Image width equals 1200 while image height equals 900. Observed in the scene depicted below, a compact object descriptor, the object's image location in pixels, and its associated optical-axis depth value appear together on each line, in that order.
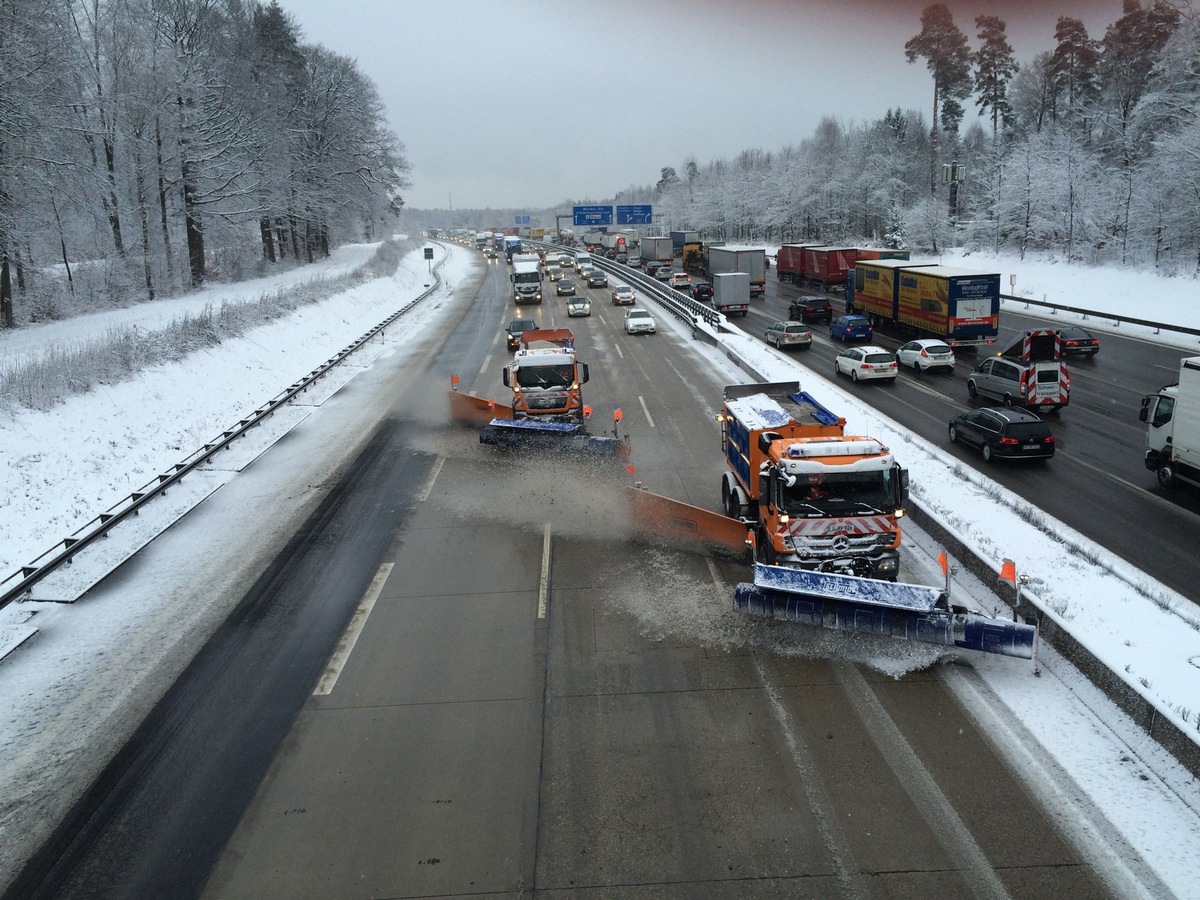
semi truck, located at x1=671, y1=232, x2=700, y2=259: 84.38
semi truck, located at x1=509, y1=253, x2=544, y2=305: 55.31
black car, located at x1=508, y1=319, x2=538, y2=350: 37.61
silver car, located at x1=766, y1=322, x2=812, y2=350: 37.88
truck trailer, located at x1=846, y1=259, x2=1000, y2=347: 35.50
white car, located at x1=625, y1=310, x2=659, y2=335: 42.00
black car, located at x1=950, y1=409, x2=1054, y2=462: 20.02
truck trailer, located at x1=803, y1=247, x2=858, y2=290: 58.06
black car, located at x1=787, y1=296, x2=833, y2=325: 46.94
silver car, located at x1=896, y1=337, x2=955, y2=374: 31.73
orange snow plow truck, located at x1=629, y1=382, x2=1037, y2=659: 10.57
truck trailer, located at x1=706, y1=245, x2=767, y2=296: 59.66
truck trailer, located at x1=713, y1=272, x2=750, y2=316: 49.62
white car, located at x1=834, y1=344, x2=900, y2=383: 30.36
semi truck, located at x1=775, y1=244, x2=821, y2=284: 66.06
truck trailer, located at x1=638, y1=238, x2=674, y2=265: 83.62
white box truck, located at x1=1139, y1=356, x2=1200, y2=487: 16.78
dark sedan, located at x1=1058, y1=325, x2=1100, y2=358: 34.06
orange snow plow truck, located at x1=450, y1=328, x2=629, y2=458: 20.19
